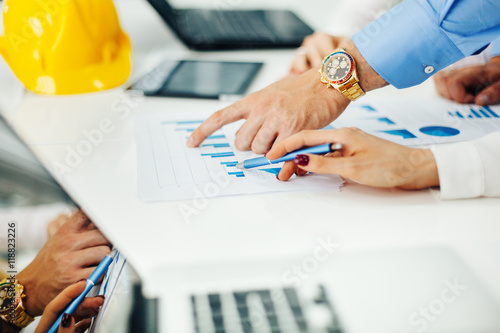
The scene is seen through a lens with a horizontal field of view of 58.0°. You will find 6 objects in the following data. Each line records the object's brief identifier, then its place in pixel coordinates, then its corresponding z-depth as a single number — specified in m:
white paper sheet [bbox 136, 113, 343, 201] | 0.66
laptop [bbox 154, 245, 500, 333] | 0.45
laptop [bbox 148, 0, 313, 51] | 1.32
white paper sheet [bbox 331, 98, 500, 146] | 0.80
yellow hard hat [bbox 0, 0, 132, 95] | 0.89
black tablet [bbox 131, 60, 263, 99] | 1.03
